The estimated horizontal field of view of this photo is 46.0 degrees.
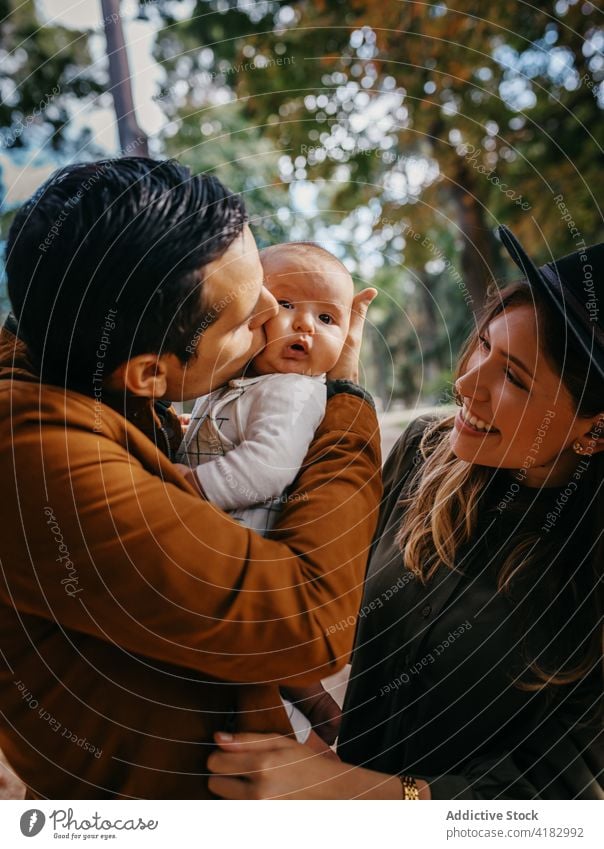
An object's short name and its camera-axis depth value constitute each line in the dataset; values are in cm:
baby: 57
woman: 68
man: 55
